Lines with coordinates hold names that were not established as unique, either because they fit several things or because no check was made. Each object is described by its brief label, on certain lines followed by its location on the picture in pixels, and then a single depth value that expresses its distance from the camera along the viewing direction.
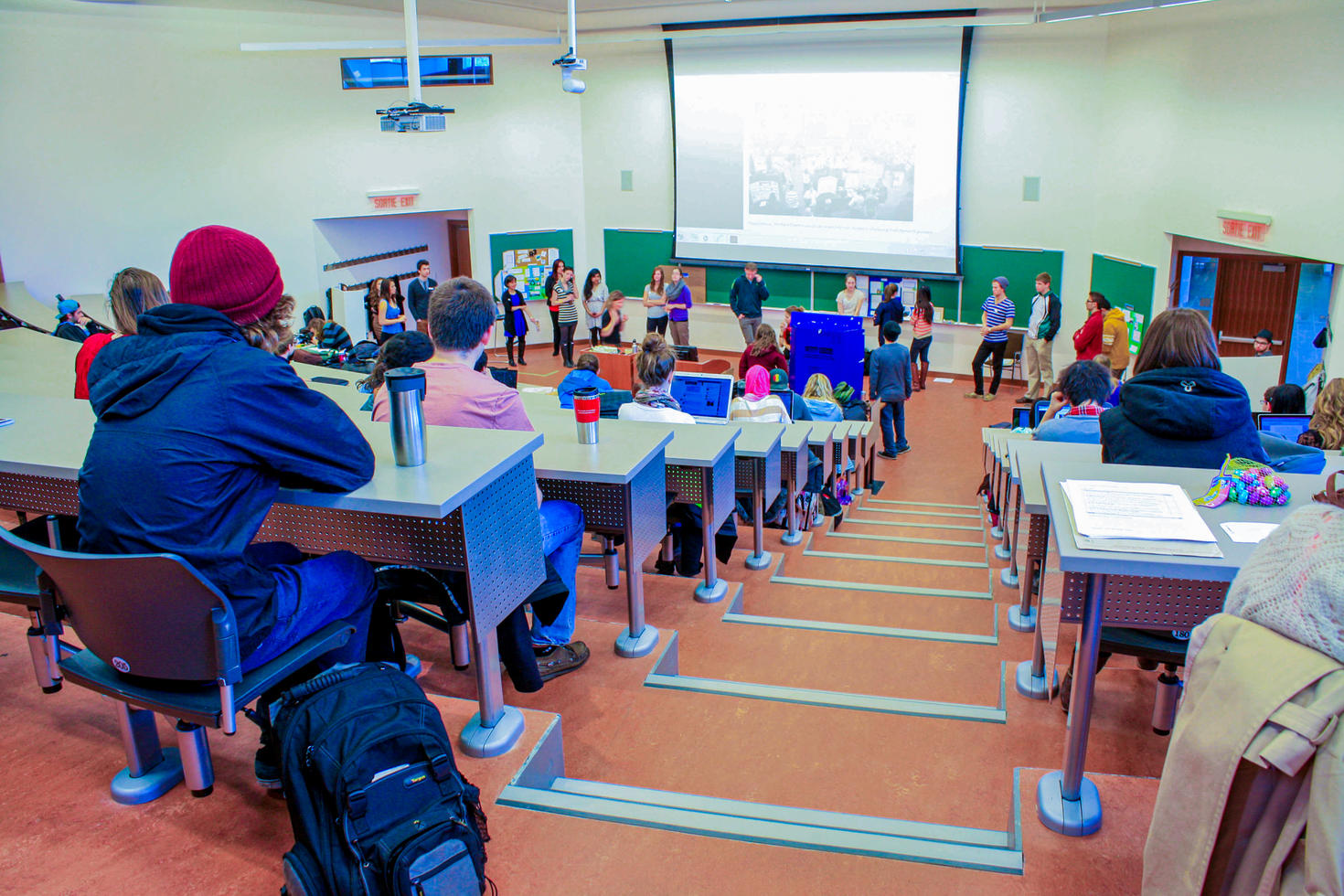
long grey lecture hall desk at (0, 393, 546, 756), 2.14
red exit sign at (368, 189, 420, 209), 11.82
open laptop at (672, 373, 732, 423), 5.80
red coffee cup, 3.03
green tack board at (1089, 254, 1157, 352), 9.80
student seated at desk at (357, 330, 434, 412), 3.94
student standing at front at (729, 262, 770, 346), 12.43
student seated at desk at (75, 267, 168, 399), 3.46
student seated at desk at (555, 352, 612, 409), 4.95
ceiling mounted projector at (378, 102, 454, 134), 7.10
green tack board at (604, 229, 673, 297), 13.46
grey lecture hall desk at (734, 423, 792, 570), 4.50
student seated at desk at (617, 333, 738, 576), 4.21
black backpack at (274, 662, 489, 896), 1.65
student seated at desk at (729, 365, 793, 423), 5.80
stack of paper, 1.87
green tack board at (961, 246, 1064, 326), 11.28
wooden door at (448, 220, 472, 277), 14.45
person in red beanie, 1.72
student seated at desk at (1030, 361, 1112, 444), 5.39
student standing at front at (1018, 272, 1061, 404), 10.62
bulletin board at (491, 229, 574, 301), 13.09
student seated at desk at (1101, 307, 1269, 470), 2.66
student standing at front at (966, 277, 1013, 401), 11.01
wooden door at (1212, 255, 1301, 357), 8.93
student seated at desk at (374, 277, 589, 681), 2.81
